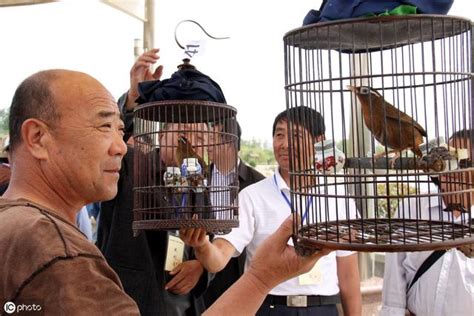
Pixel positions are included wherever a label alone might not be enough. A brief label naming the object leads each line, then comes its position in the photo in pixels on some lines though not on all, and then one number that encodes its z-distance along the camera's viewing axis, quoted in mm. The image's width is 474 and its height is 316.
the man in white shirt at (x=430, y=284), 2020
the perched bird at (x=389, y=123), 1182
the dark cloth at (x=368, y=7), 1060
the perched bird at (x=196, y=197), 1672
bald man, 883
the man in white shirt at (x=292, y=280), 2170
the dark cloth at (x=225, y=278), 2473
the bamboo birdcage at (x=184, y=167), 1668
